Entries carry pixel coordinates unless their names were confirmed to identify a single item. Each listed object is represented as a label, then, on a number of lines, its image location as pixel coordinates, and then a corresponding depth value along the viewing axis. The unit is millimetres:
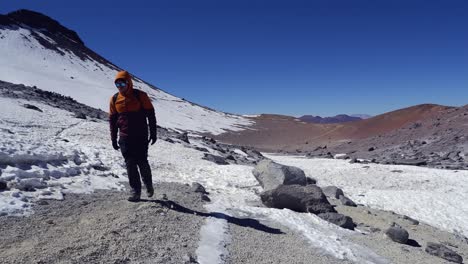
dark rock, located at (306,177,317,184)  17303
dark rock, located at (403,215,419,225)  11859
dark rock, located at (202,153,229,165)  19875
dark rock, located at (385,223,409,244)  8797
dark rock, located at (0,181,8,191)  7994
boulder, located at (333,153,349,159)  31409
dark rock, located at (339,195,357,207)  13048
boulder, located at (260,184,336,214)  10359
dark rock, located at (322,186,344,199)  14023
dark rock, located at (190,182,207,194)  11411
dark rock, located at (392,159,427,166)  25097
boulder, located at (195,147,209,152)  23625
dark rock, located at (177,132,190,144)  26969
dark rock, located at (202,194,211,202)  10259
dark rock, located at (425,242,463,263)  8344
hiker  7473
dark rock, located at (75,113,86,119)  25092
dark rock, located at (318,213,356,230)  9508
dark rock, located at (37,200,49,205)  7764
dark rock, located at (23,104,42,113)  23262
